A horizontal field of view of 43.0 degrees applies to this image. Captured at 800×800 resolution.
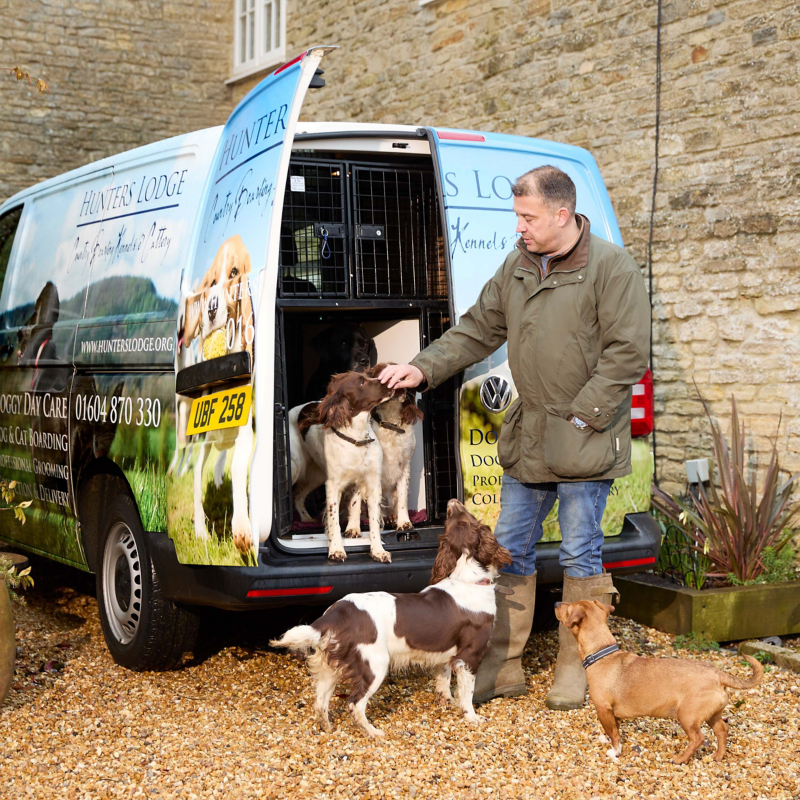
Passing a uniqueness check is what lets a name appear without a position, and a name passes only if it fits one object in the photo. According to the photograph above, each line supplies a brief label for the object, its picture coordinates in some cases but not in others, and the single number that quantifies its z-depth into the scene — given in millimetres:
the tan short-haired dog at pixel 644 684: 3594
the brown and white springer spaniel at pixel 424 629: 3795
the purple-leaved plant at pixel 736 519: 5988
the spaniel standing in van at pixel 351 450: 4348
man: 3906
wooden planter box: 5559
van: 3924
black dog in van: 5566
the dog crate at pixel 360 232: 4812
